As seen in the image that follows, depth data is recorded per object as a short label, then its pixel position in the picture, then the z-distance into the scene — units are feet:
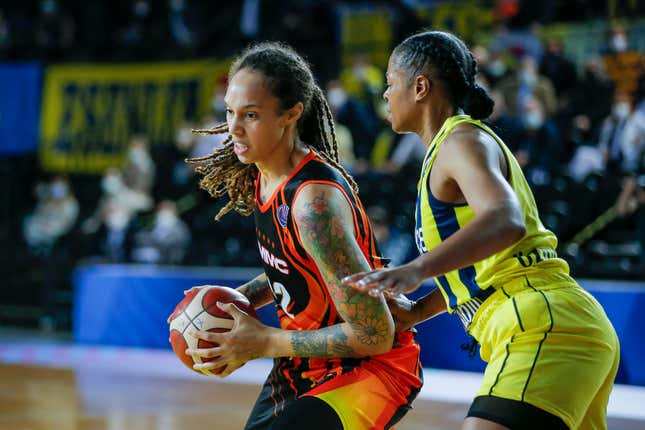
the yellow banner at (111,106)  46.16
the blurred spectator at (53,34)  51.42
